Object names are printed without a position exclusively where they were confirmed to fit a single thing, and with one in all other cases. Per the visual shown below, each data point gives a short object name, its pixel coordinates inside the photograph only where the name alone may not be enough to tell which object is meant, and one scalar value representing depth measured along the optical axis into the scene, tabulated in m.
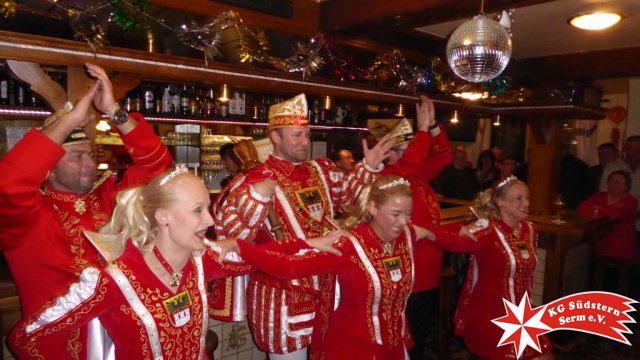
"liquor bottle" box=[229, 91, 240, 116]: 5.35
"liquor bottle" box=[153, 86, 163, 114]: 4.93
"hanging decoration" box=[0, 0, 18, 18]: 2.04
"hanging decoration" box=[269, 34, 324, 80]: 3.00
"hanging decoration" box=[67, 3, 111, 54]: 2.12
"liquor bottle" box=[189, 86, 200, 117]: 5.15
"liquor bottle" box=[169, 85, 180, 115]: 5.02
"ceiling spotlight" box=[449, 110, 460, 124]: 4.50
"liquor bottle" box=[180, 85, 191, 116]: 5.11
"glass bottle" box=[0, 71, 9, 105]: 4.18
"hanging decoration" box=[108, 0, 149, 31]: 2.18
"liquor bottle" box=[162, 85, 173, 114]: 4.99
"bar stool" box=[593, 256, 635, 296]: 4.54
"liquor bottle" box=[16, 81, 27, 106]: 4.27
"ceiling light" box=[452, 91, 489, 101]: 4.45
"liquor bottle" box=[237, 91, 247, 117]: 5.44
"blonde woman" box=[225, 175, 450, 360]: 2.04
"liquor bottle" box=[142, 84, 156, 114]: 4.86
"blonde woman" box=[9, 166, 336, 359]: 1.32
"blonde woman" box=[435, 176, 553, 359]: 2.58
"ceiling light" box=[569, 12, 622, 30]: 3.65
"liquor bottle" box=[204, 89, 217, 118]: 5.23
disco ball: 2.29
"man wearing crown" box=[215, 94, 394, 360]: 2.12
